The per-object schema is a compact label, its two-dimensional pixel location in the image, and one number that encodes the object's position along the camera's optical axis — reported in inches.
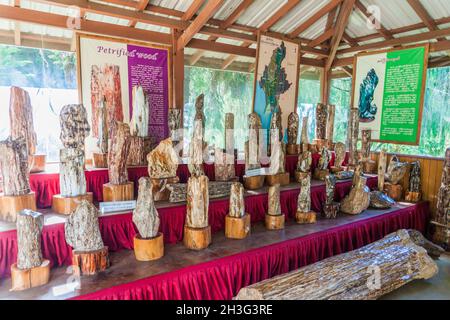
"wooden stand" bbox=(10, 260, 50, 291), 61.3
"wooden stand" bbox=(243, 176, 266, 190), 116.1
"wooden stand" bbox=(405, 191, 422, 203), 151.3
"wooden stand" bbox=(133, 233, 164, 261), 74.9
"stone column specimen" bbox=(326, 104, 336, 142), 158.5
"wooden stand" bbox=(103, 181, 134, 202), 86.6
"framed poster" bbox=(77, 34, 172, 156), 114.3
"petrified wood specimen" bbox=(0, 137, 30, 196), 71.4
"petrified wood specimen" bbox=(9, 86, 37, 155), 82.0
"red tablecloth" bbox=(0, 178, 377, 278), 68.2
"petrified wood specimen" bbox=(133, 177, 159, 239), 73.8
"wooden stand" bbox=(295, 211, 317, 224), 109.0
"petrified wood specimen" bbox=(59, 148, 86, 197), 76.9
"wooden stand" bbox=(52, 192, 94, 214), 79.4
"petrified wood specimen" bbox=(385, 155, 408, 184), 151.6
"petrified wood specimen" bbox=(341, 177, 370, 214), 123.7
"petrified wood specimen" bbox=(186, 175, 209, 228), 81.8
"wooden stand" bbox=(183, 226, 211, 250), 82.5
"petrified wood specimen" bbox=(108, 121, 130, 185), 86.2
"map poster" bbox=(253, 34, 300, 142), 151.5
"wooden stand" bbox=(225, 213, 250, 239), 90.4
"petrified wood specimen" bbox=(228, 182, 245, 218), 89.9
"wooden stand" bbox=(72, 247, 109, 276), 67.5
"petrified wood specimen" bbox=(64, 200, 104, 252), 67.4
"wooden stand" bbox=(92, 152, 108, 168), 101.3
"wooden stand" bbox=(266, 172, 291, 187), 123.2
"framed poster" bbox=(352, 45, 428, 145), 150.1
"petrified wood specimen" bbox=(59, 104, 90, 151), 81.8
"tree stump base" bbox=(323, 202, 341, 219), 117.3
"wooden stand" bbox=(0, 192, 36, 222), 72.4
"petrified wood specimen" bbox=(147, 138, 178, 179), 96.0
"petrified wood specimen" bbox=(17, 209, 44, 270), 62.2
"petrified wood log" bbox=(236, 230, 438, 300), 73.2
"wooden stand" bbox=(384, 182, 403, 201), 152.6
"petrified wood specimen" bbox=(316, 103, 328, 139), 155.3
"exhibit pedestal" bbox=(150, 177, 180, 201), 96.9
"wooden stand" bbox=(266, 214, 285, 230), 100.2
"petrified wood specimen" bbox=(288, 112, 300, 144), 153.1
